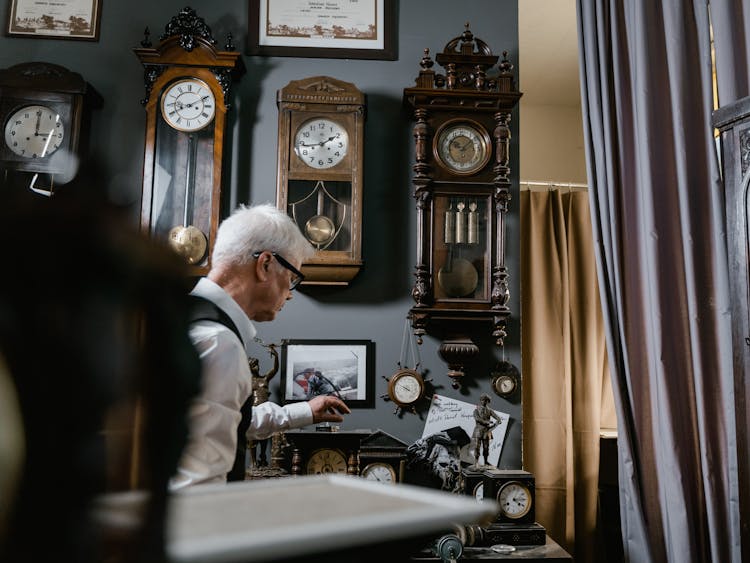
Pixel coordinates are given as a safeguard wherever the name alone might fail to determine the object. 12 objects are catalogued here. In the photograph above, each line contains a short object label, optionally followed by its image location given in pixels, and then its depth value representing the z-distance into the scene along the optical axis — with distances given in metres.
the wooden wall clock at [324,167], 2.95
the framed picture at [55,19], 3.19
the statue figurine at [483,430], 2.80
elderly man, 1.54
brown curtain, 3.67
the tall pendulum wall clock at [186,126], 2.94
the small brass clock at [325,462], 2.78
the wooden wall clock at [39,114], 2.94
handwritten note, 3.02
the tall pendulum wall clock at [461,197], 2.94
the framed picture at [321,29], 3.24
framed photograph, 3.00
